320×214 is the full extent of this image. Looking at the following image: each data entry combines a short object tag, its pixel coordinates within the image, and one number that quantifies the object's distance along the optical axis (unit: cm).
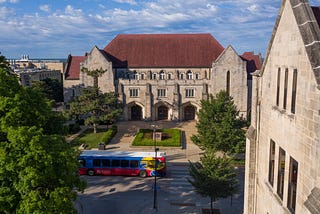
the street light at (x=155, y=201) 2311
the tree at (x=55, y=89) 6909
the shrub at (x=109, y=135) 3952
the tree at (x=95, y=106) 4324
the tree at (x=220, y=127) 2938
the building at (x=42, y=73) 8664
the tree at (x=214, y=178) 2056
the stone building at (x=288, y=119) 768
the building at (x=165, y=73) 5138
